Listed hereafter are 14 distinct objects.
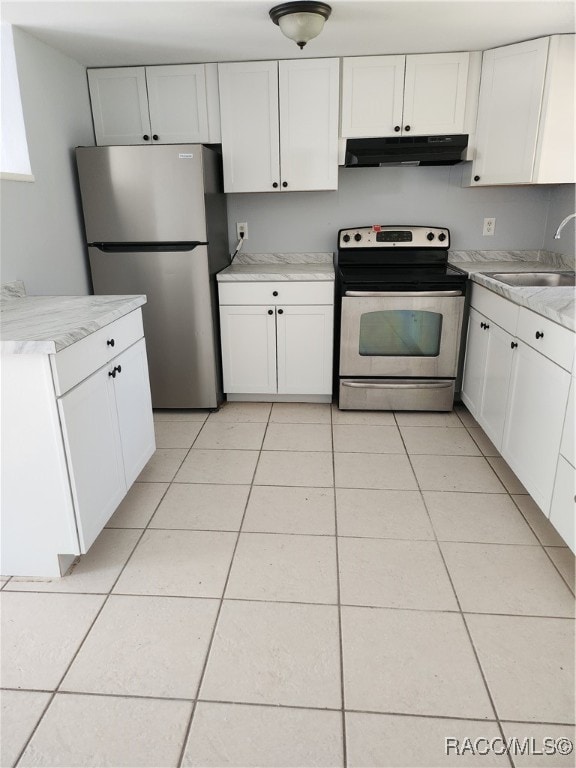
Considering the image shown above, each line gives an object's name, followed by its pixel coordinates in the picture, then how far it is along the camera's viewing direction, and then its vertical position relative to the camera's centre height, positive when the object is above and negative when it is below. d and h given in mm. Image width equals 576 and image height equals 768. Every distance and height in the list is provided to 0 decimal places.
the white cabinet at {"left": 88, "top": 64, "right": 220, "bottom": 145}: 2898 +668
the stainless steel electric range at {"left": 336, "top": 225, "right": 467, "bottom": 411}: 2904 -613
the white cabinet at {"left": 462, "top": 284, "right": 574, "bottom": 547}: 1733 -700
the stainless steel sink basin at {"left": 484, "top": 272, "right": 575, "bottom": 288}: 2723 -298
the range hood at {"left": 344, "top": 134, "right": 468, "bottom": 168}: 2869 +398
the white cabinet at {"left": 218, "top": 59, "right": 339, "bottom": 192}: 2852 +546
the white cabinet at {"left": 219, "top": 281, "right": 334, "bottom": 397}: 3029 -685
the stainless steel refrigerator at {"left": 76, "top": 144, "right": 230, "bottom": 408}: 2727 -123
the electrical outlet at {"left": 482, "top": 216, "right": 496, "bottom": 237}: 3275 -30
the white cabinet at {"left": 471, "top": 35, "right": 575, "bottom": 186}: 2572 +560
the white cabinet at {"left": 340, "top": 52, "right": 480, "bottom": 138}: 2791 +690
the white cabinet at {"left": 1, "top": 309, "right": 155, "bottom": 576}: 1544 -722
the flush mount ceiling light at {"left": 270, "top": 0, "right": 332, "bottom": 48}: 2080 +831
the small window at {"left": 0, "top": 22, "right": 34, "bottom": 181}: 2275 +453
